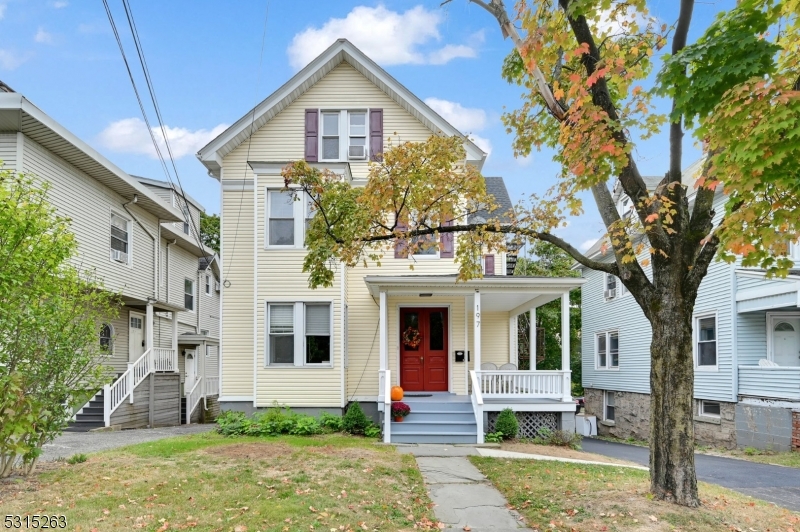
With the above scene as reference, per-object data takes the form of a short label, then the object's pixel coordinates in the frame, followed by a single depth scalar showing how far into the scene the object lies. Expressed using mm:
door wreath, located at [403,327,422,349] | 15484
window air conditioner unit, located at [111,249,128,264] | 17572
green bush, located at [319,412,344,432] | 13289
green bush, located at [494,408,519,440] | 12602
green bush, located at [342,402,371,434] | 13172
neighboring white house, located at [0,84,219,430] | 13734
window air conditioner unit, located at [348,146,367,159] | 15359
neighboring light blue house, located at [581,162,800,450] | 14031
